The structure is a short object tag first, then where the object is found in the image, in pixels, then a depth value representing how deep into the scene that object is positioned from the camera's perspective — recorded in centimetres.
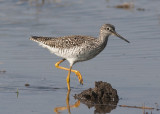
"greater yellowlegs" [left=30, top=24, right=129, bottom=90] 1046
